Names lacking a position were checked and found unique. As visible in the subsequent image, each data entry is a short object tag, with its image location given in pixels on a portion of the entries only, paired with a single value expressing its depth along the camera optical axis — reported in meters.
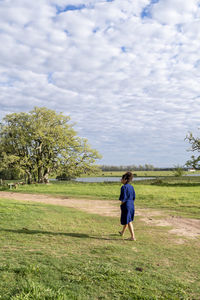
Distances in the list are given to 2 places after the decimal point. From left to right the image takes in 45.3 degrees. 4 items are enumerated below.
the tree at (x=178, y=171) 57.06
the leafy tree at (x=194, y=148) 42.77
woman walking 7.89
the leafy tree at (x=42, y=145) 36.41
